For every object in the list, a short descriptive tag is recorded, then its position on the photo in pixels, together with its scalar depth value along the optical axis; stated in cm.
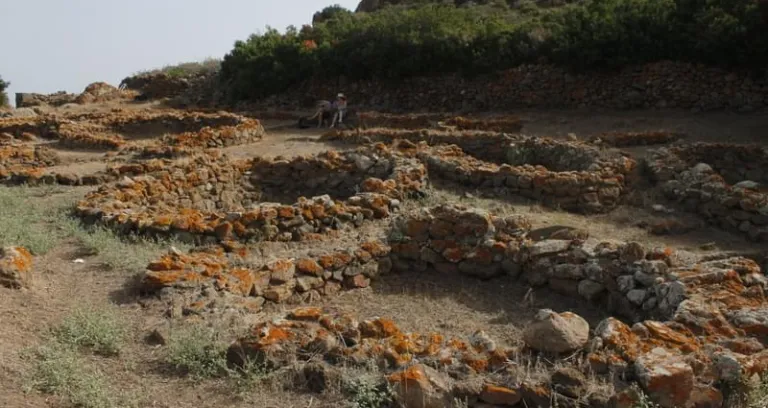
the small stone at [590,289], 647
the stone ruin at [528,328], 402
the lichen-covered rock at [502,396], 399
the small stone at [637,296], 601
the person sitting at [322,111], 1992
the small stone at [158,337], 502
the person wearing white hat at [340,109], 1962
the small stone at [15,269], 568
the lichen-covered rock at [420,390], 395
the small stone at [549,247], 694
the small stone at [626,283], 622
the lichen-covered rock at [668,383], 386
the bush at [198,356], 450
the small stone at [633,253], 634
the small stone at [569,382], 396
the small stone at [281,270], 648
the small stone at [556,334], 455
